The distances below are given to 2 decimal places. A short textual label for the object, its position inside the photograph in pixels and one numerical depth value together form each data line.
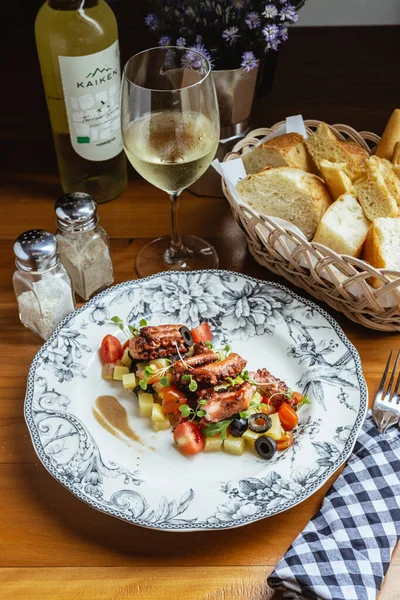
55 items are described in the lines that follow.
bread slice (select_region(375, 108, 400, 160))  1.47
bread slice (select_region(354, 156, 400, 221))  1.34
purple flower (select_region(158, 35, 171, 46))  1.42
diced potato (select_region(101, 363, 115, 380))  1.18
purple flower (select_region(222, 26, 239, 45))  1.38
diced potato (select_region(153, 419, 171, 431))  1.09
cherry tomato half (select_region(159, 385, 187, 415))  1.09
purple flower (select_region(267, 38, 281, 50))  1.40
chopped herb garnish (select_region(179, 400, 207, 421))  1.05
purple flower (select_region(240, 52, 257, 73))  1.40
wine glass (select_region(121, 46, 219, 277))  1.18
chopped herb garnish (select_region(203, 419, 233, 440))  1.04
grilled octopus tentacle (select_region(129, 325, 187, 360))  1.14
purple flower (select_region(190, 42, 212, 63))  1.40
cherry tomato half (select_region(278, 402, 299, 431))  1.09
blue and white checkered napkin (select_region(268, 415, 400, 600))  0.89
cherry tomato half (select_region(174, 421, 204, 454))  1.04
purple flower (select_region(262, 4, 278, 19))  1.35
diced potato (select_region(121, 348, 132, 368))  1.18
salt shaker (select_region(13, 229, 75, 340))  1.21
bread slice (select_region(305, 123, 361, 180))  1.44
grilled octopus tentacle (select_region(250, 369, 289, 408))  1.11
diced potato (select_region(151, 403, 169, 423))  1.09
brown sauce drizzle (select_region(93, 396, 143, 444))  1.10
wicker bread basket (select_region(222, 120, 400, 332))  1.17
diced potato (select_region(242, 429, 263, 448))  1.05
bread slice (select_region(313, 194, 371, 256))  1.30
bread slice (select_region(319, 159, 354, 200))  1.39
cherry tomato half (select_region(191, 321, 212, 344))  1.22
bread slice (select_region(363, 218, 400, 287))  1.25
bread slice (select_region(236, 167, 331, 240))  1.35
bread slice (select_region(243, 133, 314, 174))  1.44
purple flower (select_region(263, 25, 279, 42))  1.37
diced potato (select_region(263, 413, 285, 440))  1.05
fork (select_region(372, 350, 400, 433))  1.11
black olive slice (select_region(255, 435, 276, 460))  1.03
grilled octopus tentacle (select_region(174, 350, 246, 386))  1.09
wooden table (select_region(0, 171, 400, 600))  0.94
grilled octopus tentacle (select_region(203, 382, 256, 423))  1.04
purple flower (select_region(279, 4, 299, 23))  1.38
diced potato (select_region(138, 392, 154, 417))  1.11
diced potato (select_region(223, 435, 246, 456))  1.04
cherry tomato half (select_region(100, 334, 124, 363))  1.19
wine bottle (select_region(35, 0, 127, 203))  1.33
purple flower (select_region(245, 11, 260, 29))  1.36
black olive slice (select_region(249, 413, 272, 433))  1.05
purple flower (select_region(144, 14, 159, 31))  1.45
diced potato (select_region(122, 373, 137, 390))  1.14
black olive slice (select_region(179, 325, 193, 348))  1.17
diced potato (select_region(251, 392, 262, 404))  1.10
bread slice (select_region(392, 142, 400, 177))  1.42
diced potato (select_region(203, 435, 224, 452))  1.05
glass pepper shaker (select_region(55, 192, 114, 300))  1.29
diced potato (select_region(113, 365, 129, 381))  1.17
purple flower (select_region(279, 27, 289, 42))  1.41
